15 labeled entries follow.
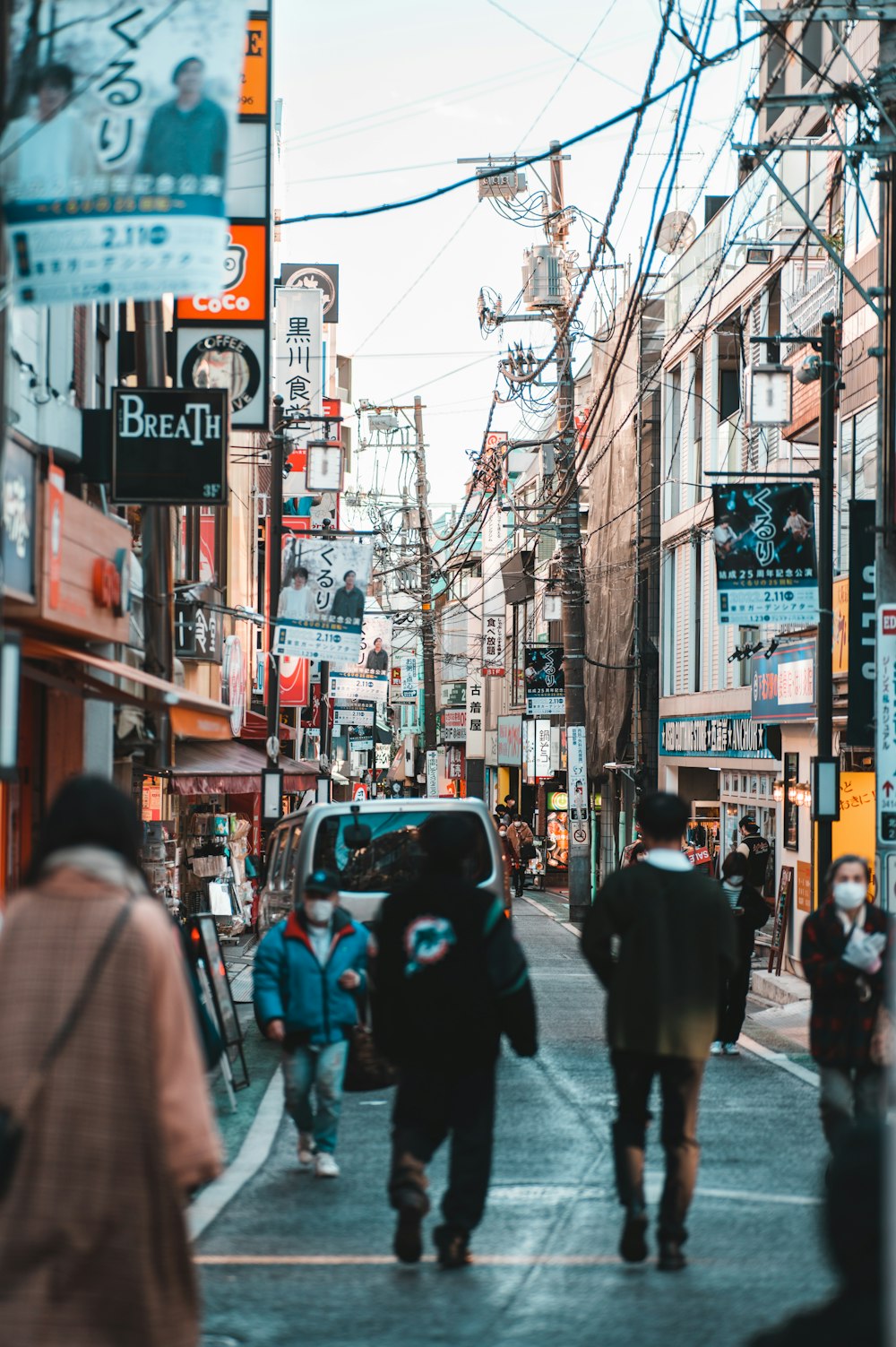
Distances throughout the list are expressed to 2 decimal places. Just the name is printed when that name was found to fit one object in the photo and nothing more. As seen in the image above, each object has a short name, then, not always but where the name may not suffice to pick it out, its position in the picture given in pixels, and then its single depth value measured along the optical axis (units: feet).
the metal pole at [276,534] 87.04
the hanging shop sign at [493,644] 221.66
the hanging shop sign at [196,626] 70.90
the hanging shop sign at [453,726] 272.10
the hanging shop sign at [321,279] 207.72
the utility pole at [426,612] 167.22
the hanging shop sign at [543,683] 121.49
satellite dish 111.34
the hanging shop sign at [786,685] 73.36
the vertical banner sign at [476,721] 239.71
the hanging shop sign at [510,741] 195.24
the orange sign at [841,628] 69.15
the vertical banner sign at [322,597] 82.17
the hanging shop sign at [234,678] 90.99
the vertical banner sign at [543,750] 160.76
